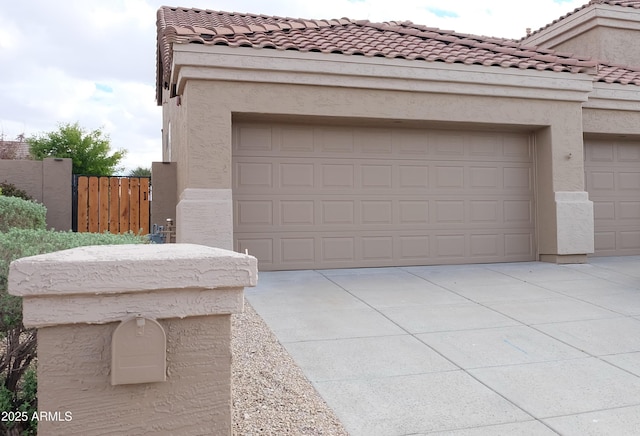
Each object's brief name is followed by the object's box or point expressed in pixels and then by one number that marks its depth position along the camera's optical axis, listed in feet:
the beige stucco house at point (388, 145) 29.19
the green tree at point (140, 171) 128.16
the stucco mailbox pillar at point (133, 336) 7.25
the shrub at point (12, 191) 40.32
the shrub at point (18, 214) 26.66
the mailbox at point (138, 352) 7.42
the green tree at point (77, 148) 79.30
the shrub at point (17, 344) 10.19
